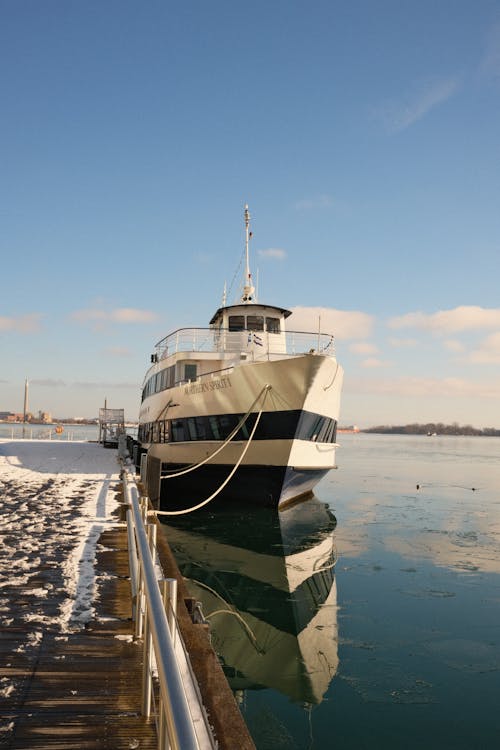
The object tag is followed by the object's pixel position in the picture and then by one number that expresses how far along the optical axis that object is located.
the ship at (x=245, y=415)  15.48
